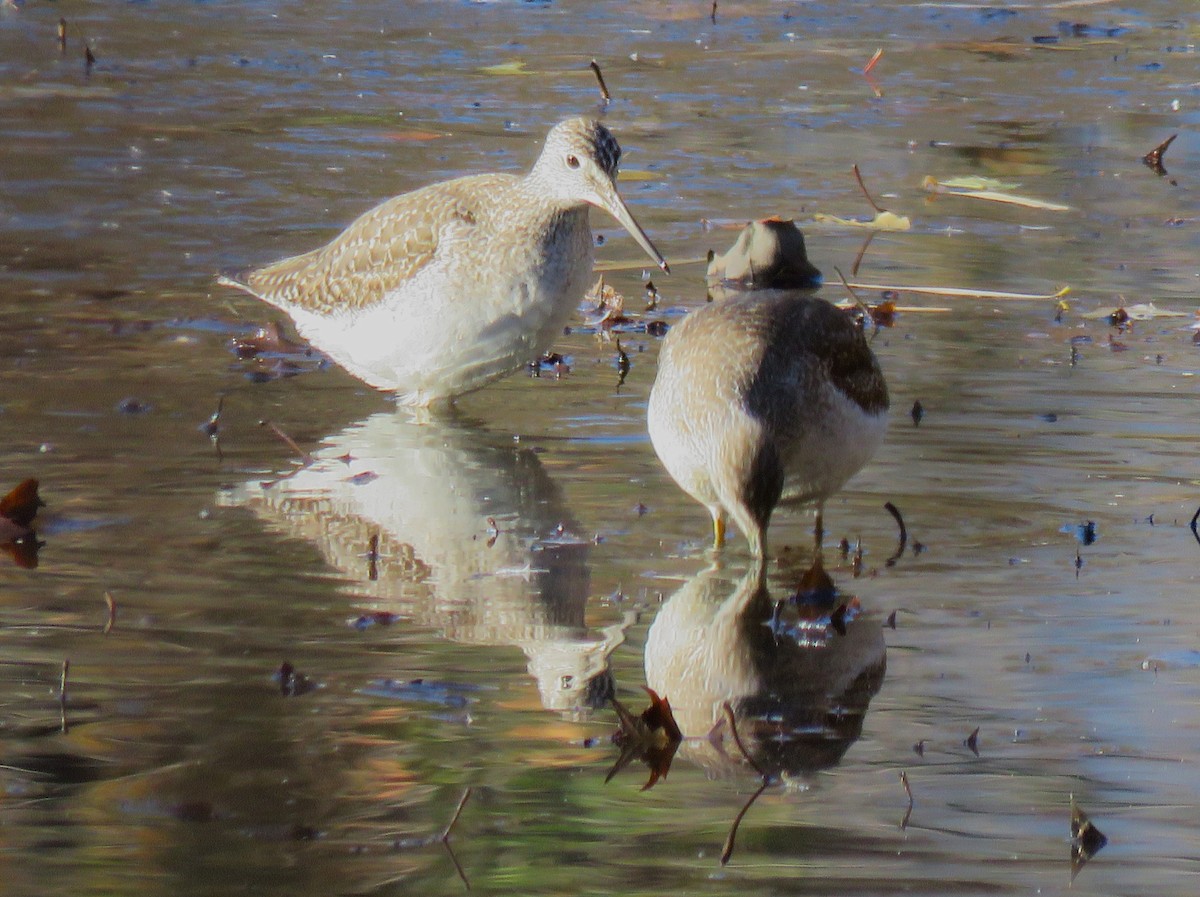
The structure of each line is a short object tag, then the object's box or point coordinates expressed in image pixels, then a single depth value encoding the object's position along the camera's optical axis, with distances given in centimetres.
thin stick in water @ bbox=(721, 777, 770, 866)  870
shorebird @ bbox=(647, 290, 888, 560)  1268
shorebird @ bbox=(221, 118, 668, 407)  1633
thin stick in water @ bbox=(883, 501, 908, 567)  1316
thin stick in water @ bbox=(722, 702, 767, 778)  958
